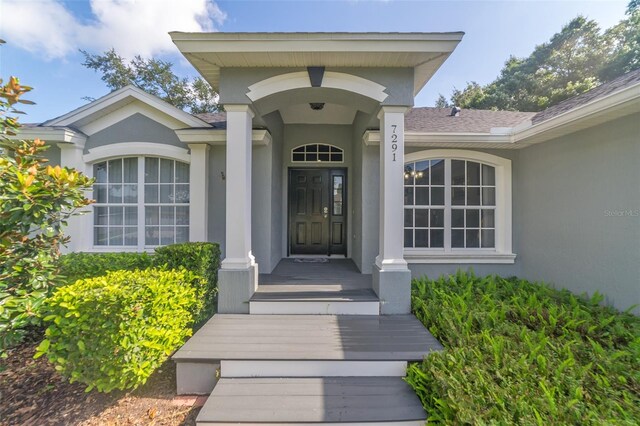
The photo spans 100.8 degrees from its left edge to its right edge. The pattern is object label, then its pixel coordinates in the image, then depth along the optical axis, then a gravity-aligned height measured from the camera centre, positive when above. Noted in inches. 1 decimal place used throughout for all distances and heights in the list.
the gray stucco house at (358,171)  138.0 +31.1
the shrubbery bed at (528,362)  74.3 -52.6
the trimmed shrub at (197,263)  138.6 -25.5
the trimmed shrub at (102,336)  92.3 -43.2
